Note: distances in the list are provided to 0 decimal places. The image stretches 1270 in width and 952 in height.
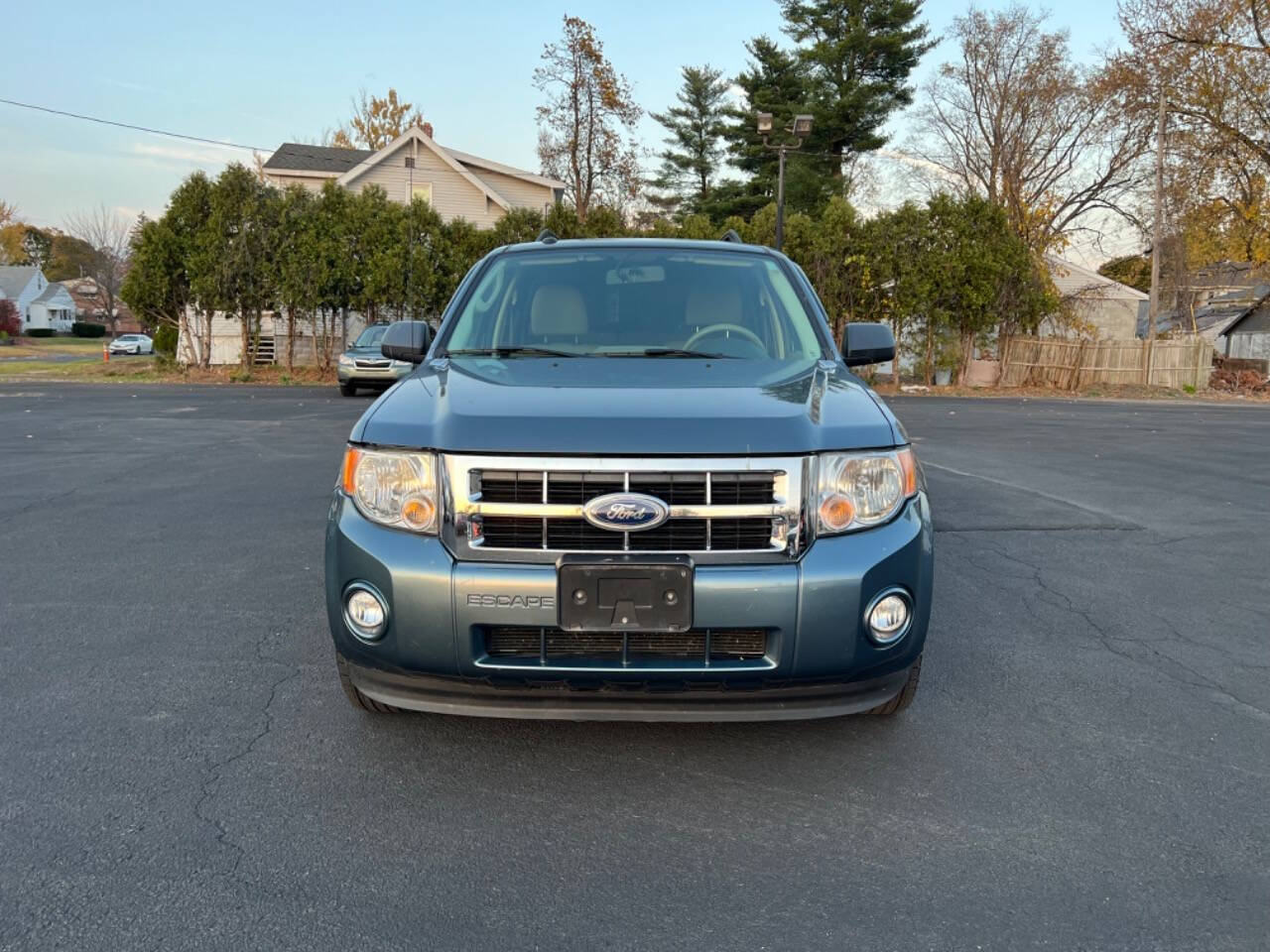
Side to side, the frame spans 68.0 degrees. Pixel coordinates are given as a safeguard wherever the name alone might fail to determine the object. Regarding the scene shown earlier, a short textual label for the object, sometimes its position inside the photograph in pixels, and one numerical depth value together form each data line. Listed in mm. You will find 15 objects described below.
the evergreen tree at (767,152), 40469
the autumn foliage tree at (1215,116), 29516
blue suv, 2666
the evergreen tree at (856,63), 39219
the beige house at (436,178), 33500
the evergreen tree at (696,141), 52469
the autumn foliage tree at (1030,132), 36281
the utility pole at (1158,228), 27641
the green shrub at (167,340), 27094
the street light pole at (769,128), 21500
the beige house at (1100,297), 35772
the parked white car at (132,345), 46125
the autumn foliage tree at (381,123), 57531
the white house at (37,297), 75562
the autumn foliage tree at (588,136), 42531
